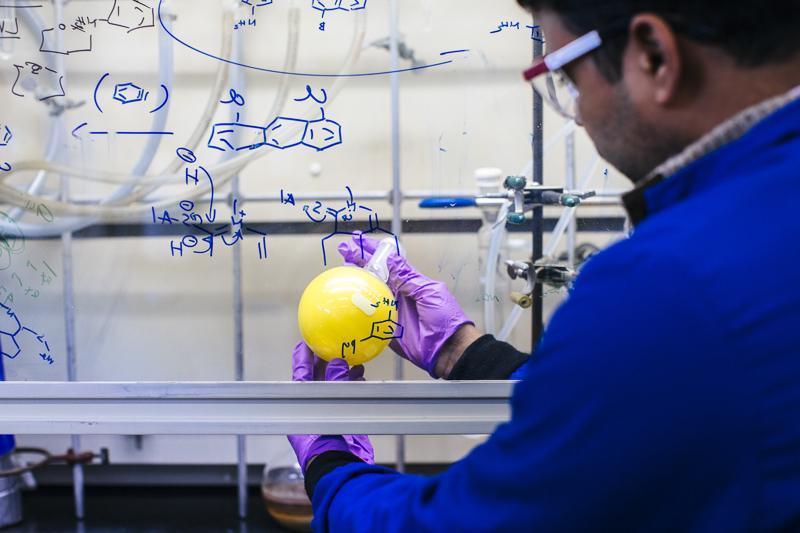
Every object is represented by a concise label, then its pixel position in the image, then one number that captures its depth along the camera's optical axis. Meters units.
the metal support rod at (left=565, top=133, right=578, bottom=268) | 1.48
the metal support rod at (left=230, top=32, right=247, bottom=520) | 1.21
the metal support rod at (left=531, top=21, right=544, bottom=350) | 1.25
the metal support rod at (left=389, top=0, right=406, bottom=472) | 1.19
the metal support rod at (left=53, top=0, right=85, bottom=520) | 1.22
